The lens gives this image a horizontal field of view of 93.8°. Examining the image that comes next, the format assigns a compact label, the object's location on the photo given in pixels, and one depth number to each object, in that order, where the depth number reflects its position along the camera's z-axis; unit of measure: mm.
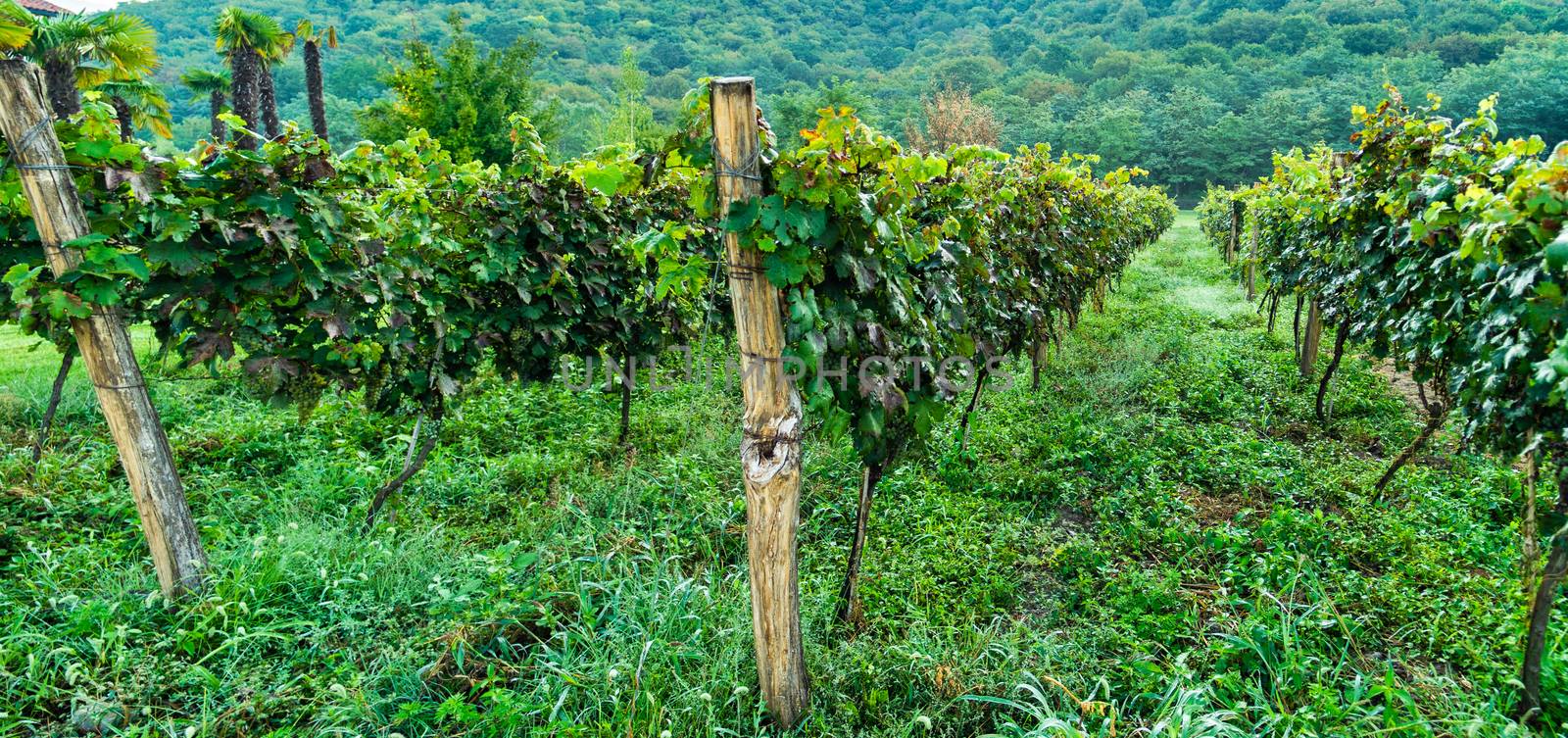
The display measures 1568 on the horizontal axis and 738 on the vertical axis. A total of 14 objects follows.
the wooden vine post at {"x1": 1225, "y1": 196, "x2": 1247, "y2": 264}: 16672
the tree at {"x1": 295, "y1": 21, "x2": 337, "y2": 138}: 18859
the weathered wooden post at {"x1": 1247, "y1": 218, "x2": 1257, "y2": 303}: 11884
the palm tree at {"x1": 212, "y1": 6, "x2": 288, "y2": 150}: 17828
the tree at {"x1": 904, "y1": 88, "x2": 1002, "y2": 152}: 26844
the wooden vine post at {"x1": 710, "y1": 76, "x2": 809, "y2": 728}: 2070
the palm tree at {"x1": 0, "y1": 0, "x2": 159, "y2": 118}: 10477
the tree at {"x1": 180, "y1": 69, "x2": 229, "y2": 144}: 22484
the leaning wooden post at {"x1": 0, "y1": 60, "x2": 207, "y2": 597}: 2502
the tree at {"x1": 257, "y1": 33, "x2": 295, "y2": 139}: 19266
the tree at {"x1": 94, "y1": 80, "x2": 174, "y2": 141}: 12120
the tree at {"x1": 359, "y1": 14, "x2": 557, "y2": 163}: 21062
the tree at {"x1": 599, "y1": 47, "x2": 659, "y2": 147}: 28078
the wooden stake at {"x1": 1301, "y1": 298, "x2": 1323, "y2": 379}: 6871
